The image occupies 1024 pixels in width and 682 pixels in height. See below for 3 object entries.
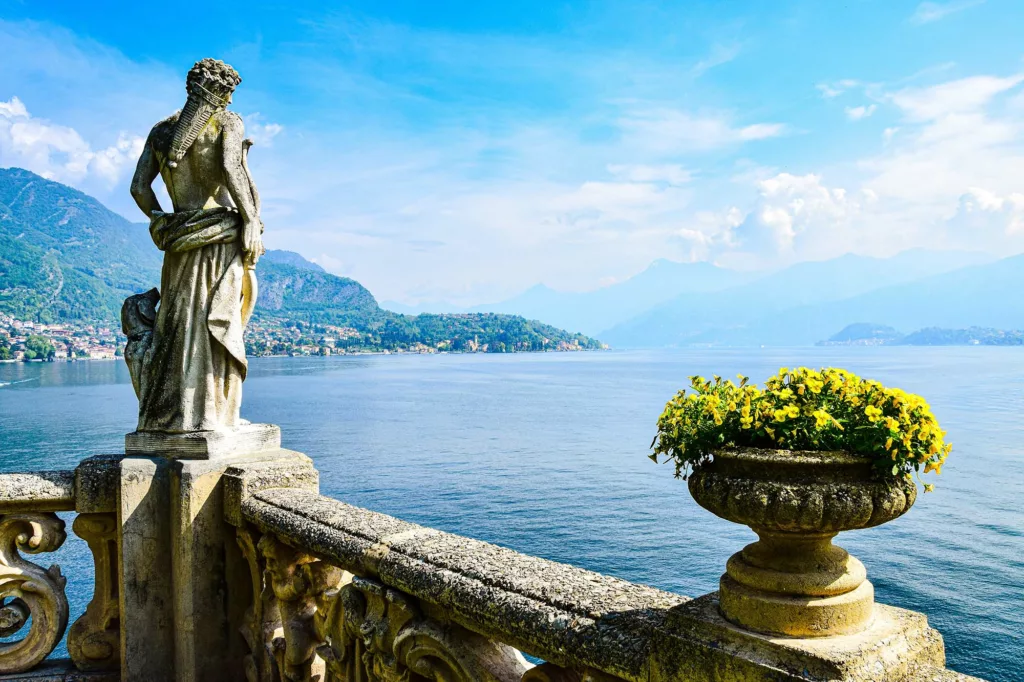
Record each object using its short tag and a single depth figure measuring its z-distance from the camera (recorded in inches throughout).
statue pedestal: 173.9
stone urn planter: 78.1
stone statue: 180.5
